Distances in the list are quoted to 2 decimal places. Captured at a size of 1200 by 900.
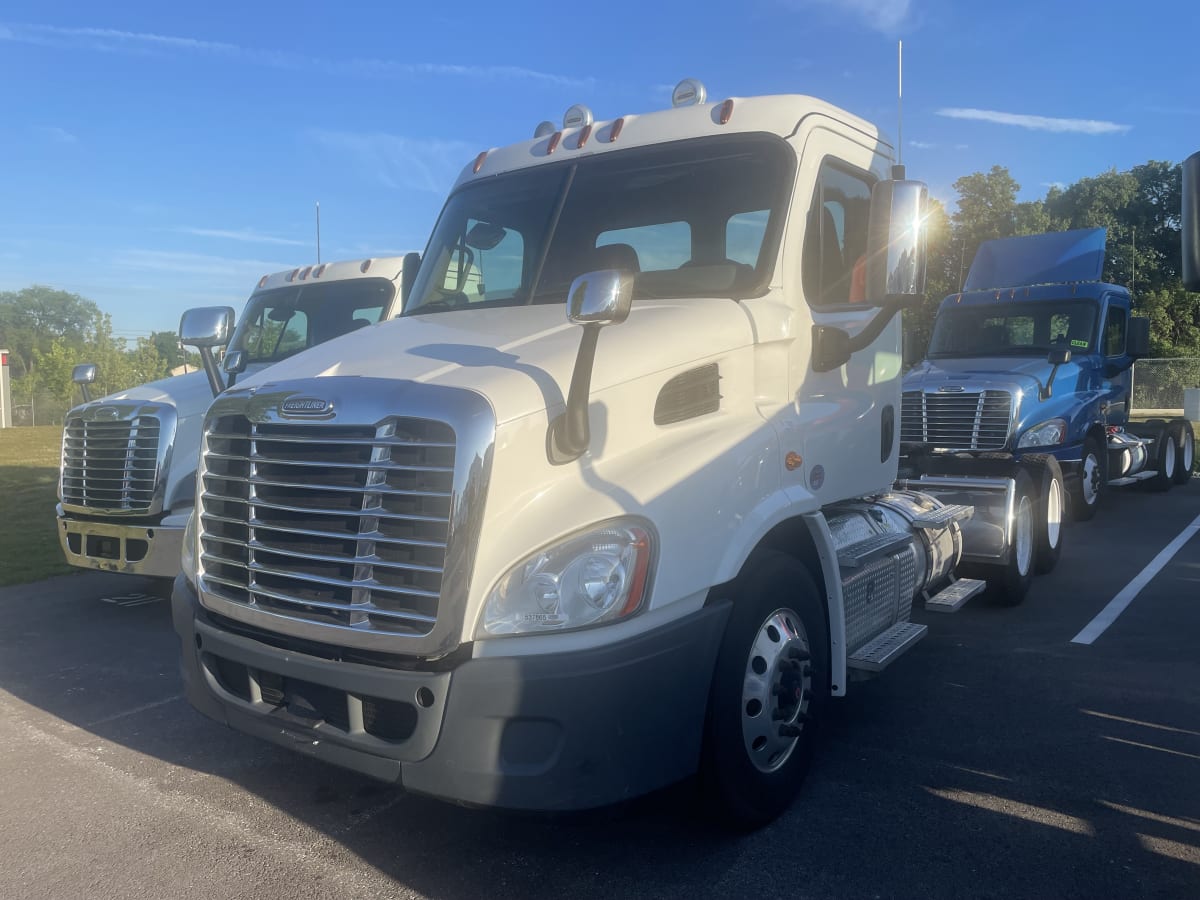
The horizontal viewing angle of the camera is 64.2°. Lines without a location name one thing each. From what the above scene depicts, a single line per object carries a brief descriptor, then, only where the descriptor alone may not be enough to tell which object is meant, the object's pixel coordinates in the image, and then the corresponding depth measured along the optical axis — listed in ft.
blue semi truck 26.68
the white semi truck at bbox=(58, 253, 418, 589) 22.70
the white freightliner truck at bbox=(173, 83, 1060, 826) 9.66
